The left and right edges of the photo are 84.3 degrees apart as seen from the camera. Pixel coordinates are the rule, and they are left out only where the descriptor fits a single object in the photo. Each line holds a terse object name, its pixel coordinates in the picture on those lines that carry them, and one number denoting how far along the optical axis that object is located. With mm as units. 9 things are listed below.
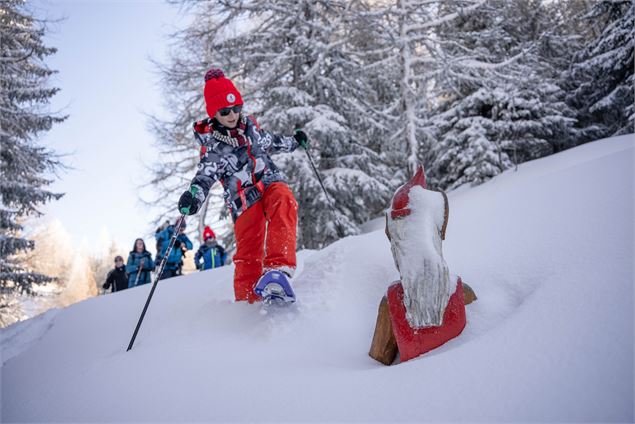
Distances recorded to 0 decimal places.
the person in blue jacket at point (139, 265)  7414
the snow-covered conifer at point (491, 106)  9625
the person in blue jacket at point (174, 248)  7293
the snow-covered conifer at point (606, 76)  10117
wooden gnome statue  1573
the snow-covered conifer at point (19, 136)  9242
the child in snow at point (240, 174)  2646
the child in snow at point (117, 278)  7781
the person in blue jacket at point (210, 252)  7293
